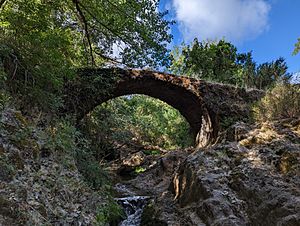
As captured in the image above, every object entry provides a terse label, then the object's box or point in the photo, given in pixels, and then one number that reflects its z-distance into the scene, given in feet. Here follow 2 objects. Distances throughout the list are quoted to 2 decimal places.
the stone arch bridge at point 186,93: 24.17
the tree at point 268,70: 39.44
